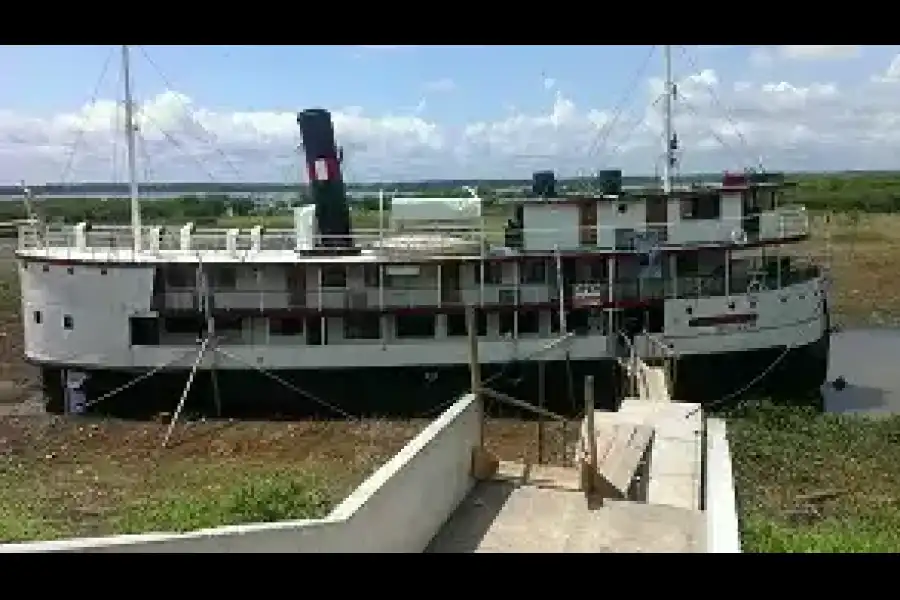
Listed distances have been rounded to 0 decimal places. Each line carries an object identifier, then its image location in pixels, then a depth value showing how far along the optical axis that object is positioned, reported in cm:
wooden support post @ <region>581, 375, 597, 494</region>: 959
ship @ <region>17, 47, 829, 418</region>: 2231
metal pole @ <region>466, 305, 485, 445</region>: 1034
